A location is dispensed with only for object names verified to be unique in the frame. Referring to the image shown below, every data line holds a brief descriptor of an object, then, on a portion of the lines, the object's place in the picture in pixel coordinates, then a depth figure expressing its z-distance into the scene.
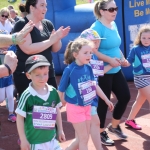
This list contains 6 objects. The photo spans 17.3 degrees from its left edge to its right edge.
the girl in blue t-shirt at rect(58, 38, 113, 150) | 4.92
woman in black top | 5.12
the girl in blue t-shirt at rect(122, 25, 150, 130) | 6.46
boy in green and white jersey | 4.26
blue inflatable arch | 10.36
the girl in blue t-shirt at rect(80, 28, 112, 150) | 5.30
